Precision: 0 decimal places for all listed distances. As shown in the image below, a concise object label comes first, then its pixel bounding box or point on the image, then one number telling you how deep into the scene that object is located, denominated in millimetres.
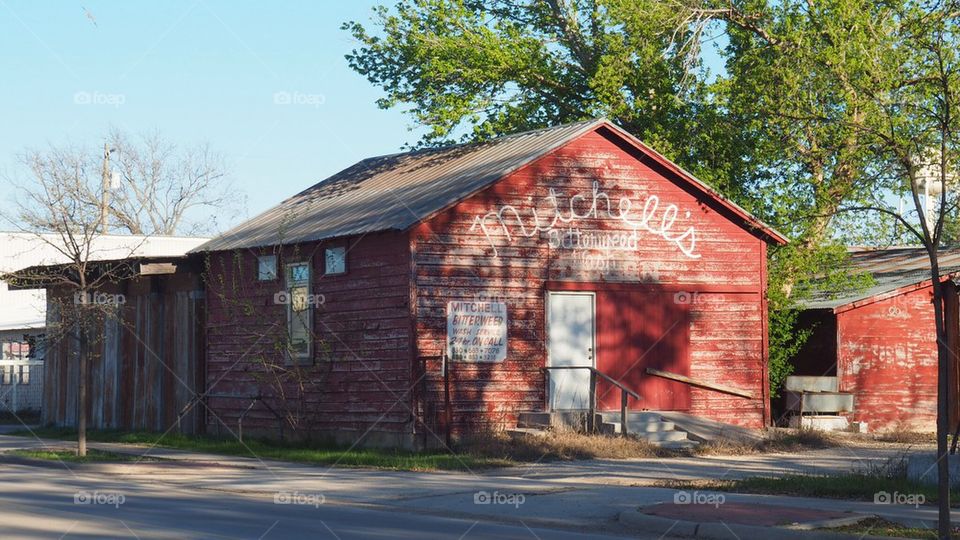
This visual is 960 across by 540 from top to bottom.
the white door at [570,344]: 25094
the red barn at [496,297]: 23844
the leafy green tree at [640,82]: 31094
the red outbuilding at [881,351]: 30516
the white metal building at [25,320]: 37625
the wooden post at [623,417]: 23391
